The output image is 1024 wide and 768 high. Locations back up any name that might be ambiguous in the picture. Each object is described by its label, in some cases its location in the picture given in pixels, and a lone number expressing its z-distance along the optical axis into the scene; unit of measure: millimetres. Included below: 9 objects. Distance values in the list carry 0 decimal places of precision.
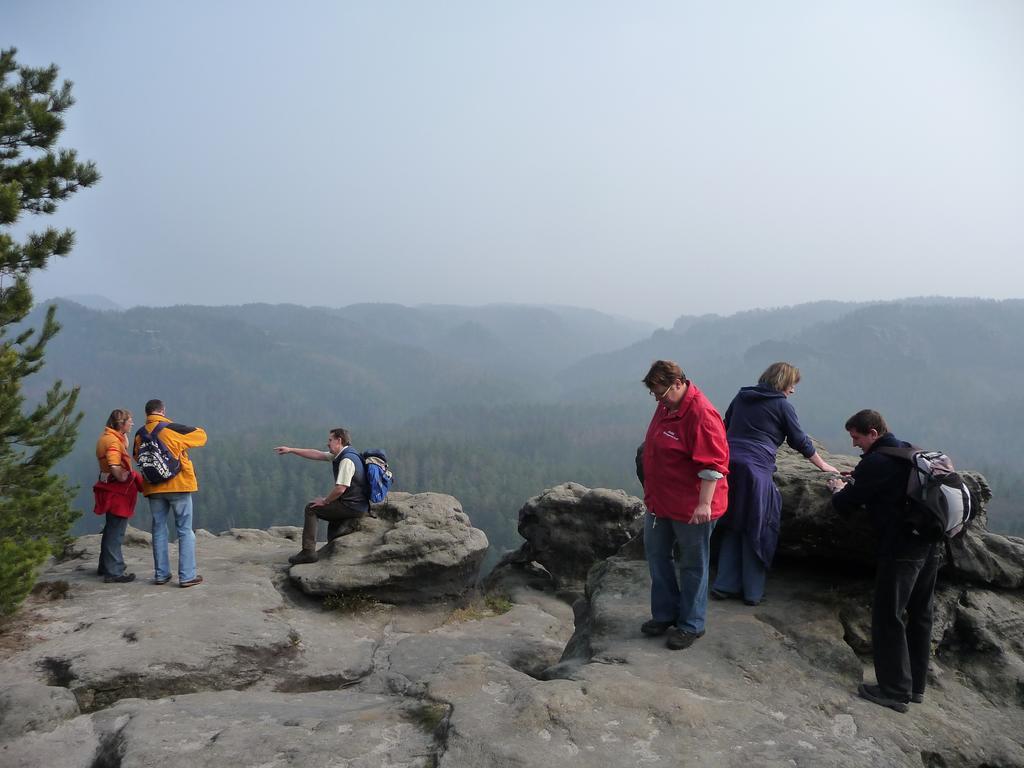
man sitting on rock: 11672
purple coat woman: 7688
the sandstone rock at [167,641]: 7500
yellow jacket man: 10117
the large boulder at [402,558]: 11789
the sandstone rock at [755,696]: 5156
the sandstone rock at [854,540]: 8055
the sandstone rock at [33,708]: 5953
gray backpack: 5773
